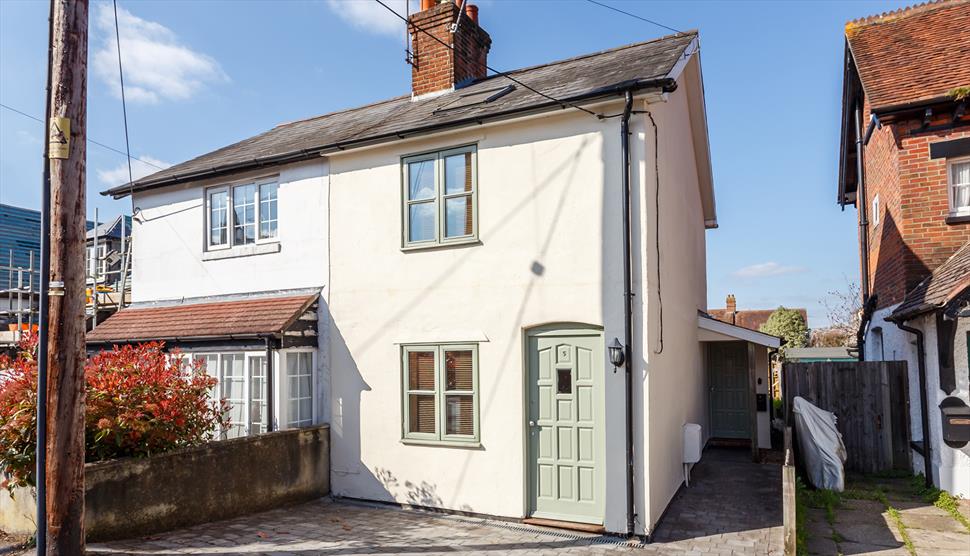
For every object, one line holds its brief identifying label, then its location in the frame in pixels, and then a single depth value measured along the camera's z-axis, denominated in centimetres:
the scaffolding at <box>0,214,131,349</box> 1531
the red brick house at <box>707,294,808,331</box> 3556
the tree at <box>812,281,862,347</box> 2698
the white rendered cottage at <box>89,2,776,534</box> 838
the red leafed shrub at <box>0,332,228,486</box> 737
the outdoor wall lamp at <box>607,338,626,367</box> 807
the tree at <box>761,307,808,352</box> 2873
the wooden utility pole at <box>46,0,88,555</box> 591
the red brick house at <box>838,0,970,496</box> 938
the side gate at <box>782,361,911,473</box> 1152
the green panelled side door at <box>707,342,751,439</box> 1491
